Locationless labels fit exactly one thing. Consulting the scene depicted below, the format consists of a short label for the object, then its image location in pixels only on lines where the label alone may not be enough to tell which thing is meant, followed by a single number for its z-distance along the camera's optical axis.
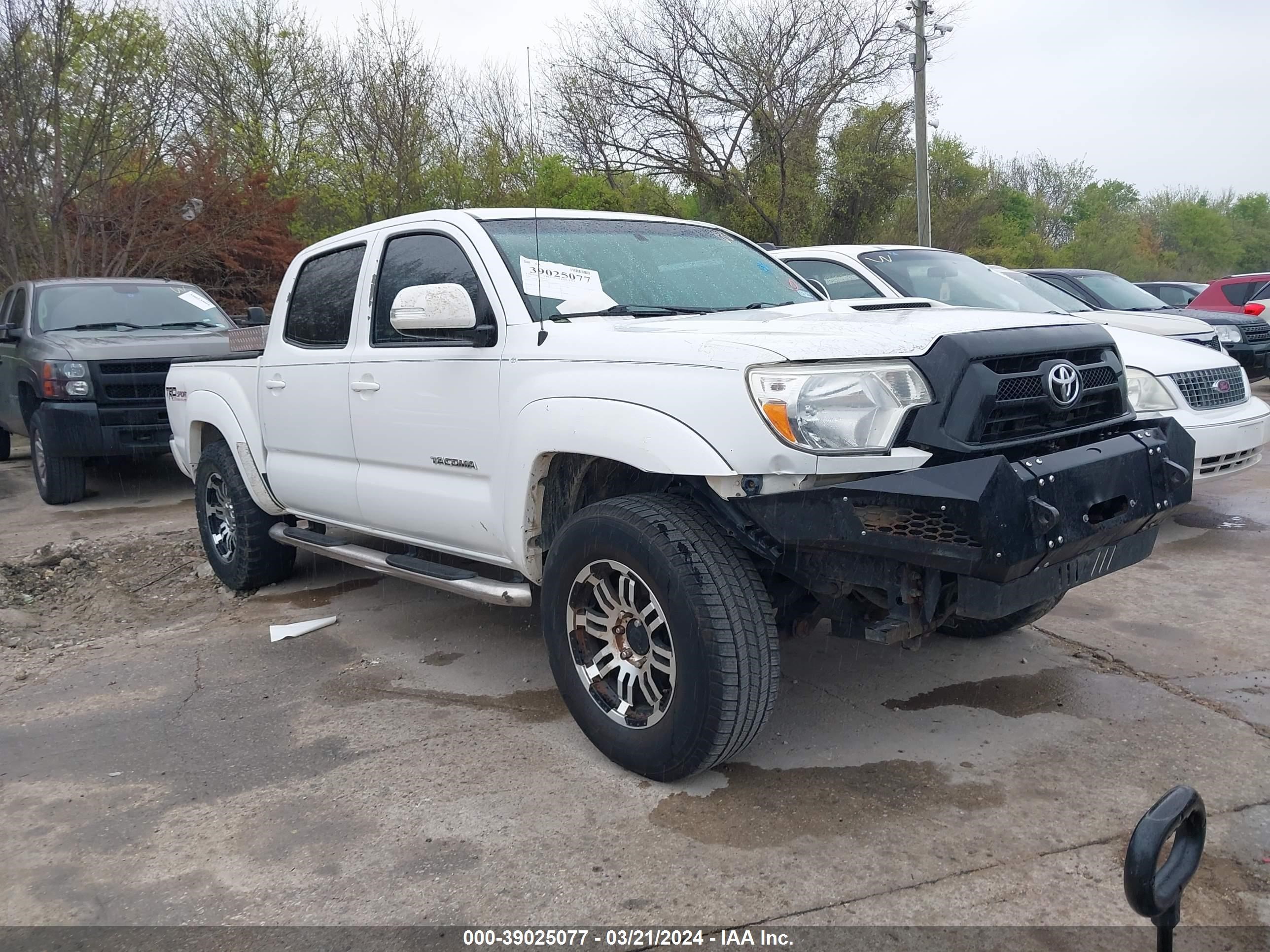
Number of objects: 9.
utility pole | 22.36
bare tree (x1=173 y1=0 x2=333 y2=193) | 23.42
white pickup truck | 2.86
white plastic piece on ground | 4.98
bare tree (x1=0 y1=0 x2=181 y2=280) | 13.48
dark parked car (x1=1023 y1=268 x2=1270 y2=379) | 10.50
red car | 13.96
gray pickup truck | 8.41
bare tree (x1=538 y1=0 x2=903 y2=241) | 24.16
